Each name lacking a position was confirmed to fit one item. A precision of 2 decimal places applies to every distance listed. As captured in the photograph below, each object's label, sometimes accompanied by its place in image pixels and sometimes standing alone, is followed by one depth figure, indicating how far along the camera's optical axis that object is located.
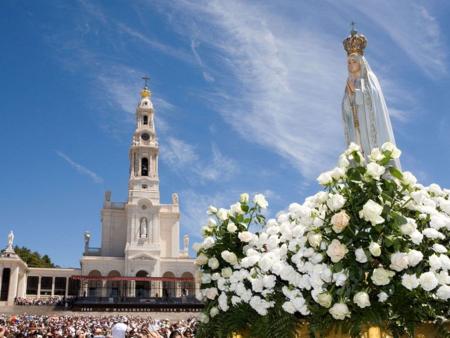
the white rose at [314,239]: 4.45
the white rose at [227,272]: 5.76
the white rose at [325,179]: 4.70
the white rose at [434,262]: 4.16
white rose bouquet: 4.18
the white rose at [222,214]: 6.18
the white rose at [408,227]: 4.16
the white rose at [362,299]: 4.04
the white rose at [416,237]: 4.19
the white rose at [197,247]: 6.22
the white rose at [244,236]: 5.74
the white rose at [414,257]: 4.13
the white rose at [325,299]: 4.16
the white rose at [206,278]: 6.15
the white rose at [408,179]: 4.58
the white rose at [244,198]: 6.21
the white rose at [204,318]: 6.04
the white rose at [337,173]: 4.68
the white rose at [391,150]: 4.66
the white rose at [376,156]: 4.65
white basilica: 59.22
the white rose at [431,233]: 4.30
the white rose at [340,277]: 4.28
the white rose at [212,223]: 6.24
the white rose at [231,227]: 5.87
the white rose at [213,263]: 5.92
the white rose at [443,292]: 4.17
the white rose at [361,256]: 4.20
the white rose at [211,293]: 5.88
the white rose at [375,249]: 4.09
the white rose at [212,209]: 6.34
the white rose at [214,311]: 5.83
